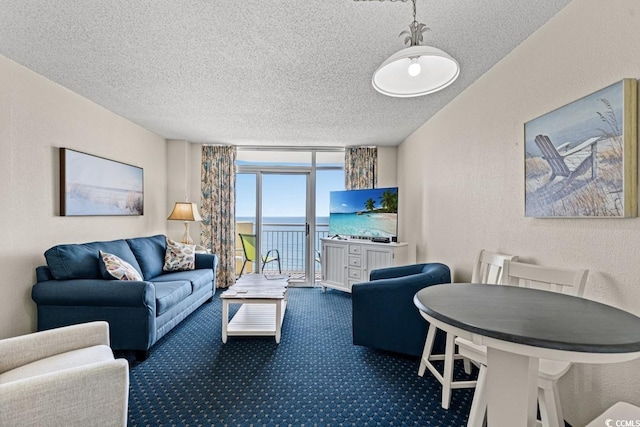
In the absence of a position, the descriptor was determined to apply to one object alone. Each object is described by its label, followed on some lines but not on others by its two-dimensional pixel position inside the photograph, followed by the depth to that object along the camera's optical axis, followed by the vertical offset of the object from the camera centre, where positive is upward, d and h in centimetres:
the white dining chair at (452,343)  200 -93
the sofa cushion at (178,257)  402 -64
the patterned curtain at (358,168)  527 +73
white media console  425 -70
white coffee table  295 -101
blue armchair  254 -88
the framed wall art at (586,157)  142 +30
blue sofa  253 -76
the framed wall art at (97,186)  299 +25
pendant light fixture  134 +61
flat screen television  435 -4
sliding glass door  538 +35
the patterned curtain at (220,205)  518 +7
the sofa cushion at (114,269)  276 -55
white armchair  126 -82
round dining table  90 -38
